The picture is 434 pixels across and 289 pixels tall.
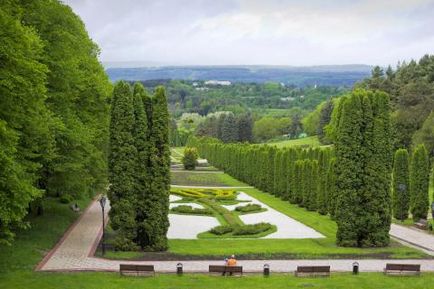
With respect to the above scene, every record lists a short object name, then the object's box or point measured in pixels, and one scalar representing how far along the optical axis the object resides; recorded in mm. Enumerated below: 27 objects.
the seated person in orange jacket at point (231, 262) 22219
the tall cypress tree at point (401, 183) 39375
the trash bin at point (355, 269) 22469
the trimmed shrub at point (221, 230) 32250
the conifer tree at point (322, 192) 40688
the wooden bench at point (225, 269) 21875
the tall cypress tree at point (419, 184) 38125
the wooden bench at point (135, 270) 21422
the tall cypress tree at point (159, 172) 26719
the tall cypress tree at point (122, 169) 26609
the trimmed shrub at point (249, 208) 41375
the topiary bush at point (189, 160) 79812
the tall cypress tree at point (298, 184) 44875
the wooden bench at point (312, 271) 21875
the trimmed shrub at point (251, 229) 32250
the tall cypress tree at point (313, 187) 42094
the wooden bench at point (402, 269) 22266
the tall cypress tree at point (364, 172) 28500
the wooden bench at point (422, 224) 35600
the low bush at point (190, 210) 40344
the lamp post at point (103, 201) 26531
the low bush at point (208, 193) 48356
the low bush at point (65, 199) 40316
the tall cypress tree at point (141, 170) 26984
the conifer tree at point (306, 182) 42906
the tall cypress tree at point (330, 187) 37272
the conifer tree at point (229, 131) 142875
